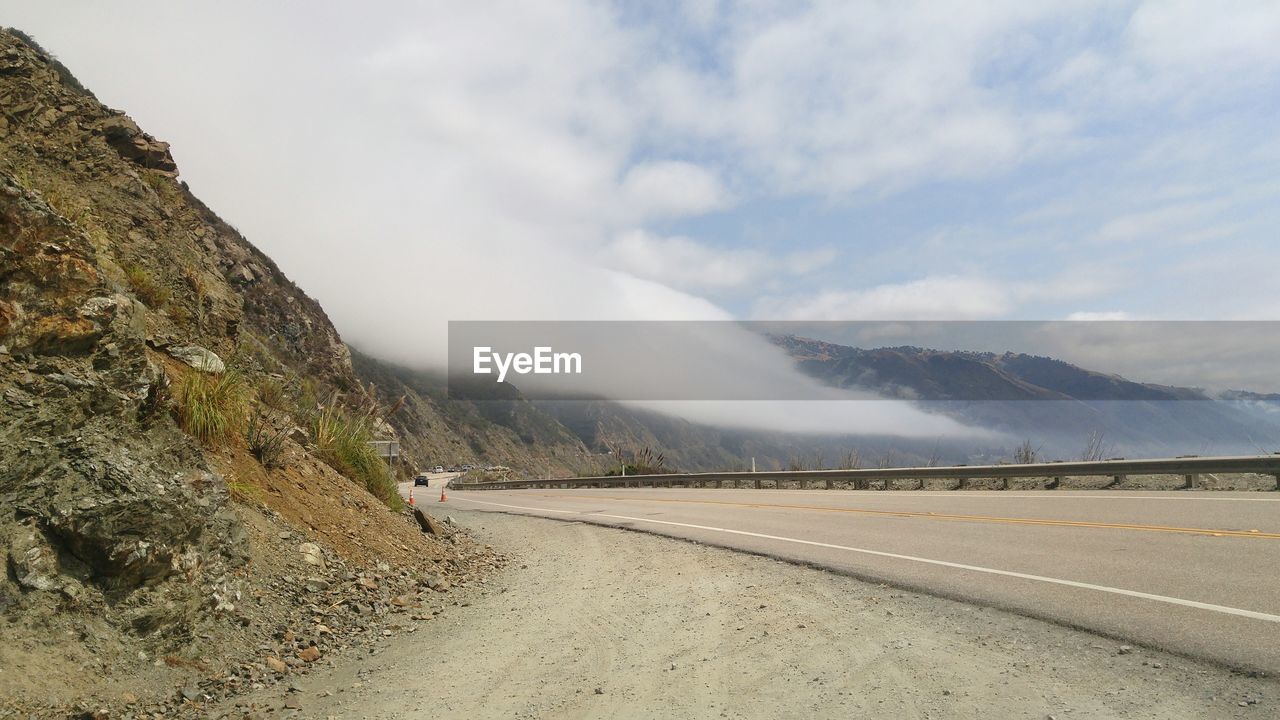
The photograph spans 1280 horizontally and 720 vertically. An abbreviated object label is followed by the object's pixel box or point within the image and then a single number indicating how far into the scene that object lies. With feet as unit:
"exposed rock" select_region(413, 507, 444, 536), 39.05
